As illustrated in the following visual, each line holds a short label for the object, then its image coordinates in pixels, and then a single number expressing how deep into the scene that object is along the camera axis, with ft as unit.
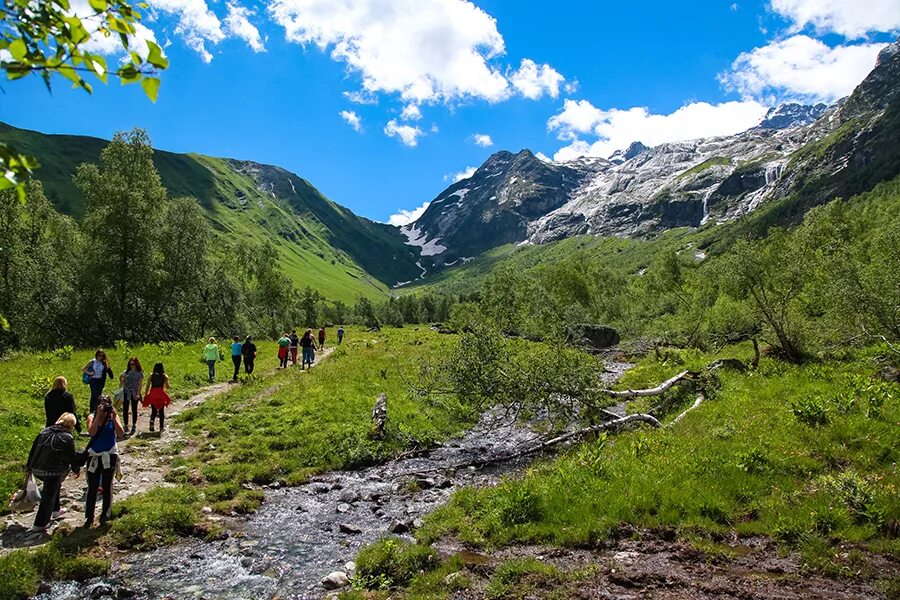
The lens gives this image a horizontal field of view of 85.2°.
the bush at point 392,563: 36.47
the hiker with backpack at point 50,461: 40.16
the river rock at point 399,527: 46.32
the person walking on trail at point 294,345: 135.33
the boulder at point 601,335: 223.71
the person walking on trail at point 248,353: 110.52
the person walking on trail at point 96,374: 66.90
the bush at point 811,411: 53.83
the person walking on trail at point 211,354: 100.42
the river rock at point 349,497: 55.71
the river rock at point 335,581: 36.35
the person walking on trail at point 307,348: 132.26
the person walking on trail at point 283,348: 131.23
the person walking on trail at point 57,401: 50.29
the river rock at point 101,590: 34.14
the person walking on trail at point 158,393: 68.91
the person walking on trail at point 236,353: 108.68
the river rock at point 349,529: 46.88
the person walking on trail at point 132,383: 68.03
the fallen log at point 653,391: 71.72
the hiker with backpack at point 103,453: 41.96
